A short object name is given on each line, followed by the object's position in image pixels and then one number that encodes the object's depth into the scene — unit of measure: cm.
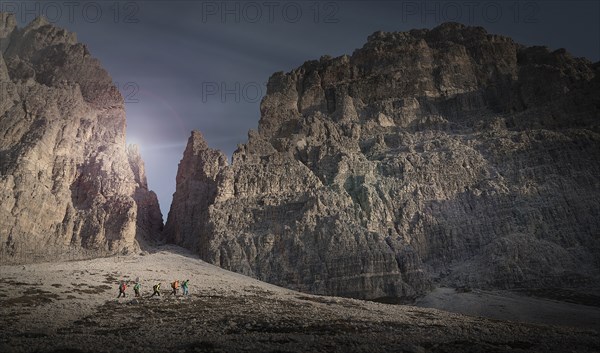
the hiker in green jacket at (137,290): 5064
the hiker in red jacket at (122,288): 5081
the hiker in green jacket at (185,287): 5478
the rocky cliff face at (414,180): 8425
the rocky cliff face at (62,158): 8038
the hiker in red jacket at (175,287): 5366
